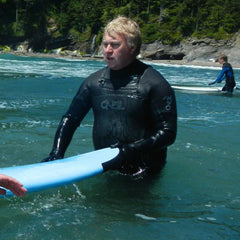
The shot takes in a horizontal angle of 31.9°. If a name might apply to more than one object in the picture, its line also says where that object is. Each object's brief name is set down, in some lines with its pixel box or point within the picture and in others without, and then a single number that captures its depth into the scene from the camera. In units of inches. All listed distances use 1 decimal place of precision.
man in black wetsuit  132.3
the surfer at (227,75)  586.9
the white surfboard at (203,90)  593.4
